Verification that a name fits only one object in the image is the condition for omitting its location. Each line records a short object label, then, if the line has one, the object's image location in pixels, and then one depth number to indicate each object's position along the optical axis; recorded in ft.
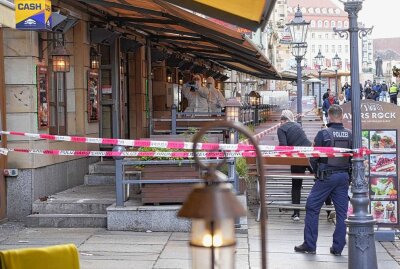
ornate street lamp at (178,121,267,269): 9.46
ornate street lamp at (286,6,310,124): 65.21
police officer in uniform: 31.60
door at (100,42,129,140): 54.65
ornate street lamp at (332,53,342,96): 174.94
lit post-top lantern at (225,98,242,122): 48.92
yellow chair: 16.83
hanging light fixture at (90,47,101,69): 50.01
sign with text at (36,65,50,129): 39.27
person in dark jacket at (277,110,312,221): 42.01
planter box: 36.09
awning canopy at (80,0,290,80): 41.75
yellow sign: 33.60
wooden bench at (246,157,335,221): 42.22
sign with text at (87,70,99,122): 48.24
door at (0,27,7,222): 37.52
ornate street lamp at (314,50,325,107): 156.14
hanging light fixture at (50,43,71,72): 40.68
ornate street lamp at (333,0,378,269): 27.07
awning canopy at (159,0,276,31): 24.50
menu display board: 36.06
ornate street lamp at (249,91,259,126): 122.26
